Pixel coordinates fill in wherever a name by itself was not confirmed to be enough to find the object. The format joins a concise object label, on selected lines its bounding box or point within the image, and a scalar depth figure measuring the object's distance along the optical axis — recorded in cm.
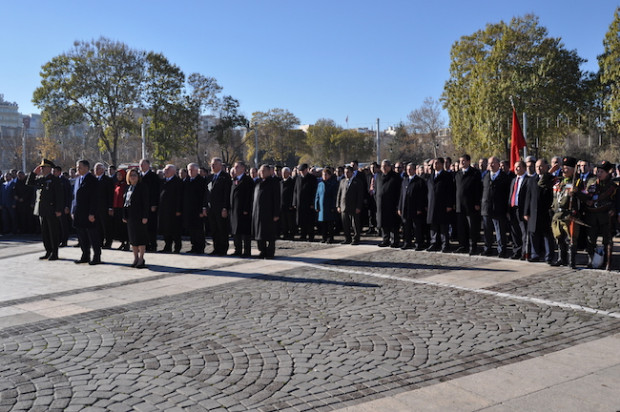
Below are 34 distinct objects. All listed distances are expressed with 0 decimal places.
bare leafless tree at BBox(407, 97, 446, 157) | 7419
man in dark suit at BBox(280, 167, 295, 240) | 1525
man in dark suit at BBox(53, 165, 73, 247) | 1362
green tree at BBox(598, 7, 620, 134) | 3173
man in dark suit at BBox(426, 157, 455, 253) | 1173
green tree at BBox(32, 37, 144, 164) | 3819
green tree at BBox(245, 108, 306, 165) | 7962
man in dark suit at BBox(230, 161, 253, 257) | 1208
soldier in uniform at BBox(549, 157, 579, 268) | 923
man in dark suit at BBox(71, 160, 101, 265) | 1143
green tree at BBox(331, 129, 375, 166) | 8931
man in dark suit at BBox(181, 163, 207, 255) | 1299
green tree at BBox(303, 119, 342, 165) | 8750
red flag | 1536
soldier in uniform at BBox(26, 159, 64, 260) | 1202
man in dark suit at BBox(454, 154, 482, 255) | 1135
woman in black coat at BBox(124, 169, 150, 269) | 1070
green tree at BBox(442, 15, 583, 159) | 3553
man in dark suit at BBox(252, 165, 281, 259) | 1164
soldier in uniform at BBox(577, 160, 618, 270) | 920
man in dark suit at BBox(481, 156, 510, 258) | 1087
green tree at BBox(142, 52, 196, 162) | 4078
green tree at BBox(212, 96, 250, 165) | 5053
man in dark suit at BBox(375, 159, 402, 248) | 1284
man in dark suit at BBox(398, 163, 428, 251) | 1223
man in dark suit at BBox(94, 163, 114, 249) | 1212
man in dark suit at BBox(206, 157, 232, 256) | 1230
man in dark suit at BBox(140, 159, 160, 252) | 1292
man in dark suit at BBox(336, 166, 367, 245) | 1330
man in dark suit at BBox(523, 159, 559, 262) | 991
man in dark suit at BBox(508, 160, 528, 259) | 1042
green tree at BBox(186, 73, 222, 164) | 4775
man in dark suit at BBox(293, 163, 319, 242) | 1484
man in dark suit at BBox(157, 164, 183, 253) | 1311
